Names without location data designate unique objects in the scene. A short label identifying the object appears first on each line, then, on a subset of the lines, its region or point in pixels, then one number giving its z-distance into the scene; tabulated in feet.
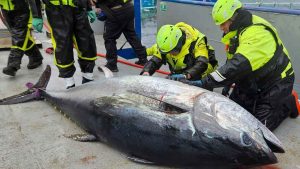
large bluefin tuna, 9.01
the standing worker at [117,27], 20.53
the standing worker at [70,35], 15.89
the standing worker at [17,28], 19.06
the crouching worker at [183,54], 13.93
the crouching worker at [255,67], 11.68
